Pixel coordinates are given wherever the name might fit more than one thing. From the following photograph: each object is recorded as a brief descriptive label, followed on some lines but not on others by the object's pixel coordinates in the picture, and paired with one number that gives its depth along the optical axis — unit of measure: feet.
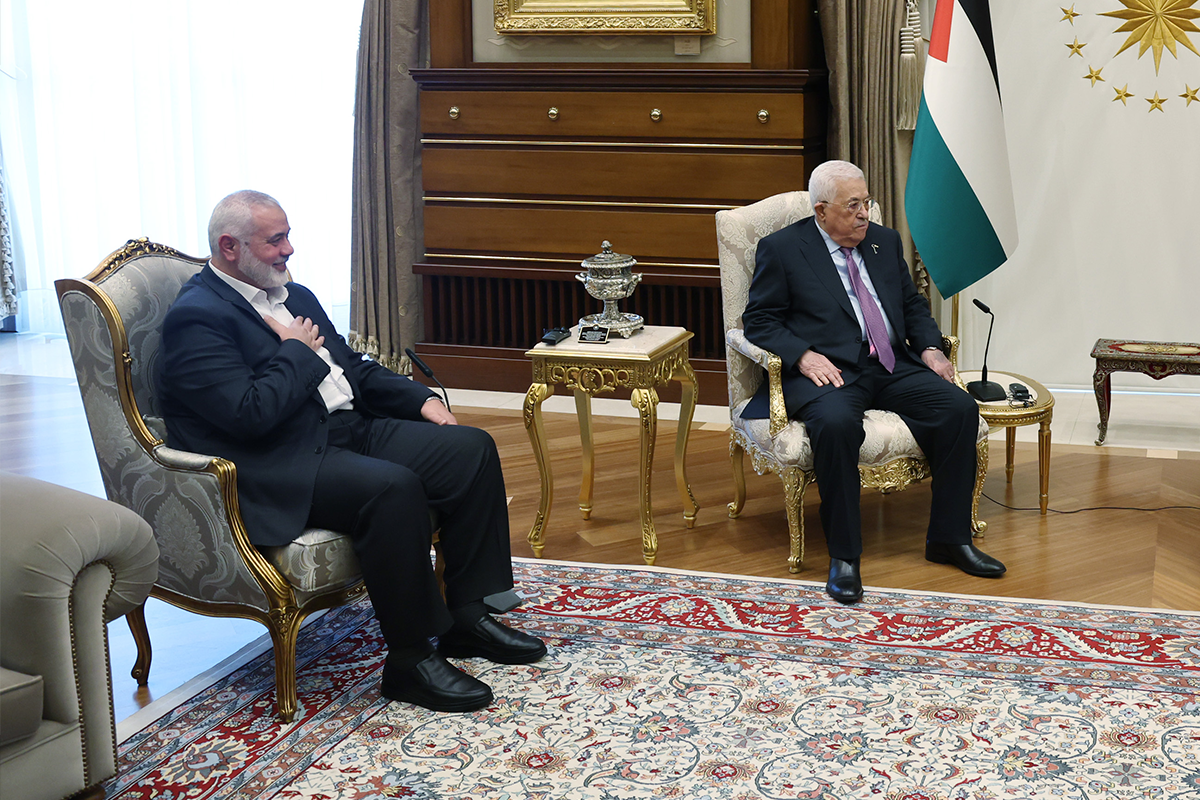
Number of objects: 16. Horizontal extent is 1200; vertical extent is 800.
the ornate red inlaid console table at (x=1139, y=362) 16.29
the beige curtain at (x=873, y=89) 17.99
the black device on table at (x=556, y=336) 12.88
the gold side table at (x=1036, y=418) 13.79
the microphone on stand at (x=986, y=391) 14.17
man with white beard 9.53
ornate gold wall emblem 17.81
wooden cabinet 18.20
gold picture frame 18.12
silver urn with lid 13.34
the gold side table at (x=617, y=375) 12.46
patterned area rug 8.55
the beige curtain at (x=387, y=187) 20.20
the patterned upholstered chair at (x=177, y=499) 9.41
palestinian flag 15.06
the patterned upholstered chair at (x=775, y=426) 12.25
